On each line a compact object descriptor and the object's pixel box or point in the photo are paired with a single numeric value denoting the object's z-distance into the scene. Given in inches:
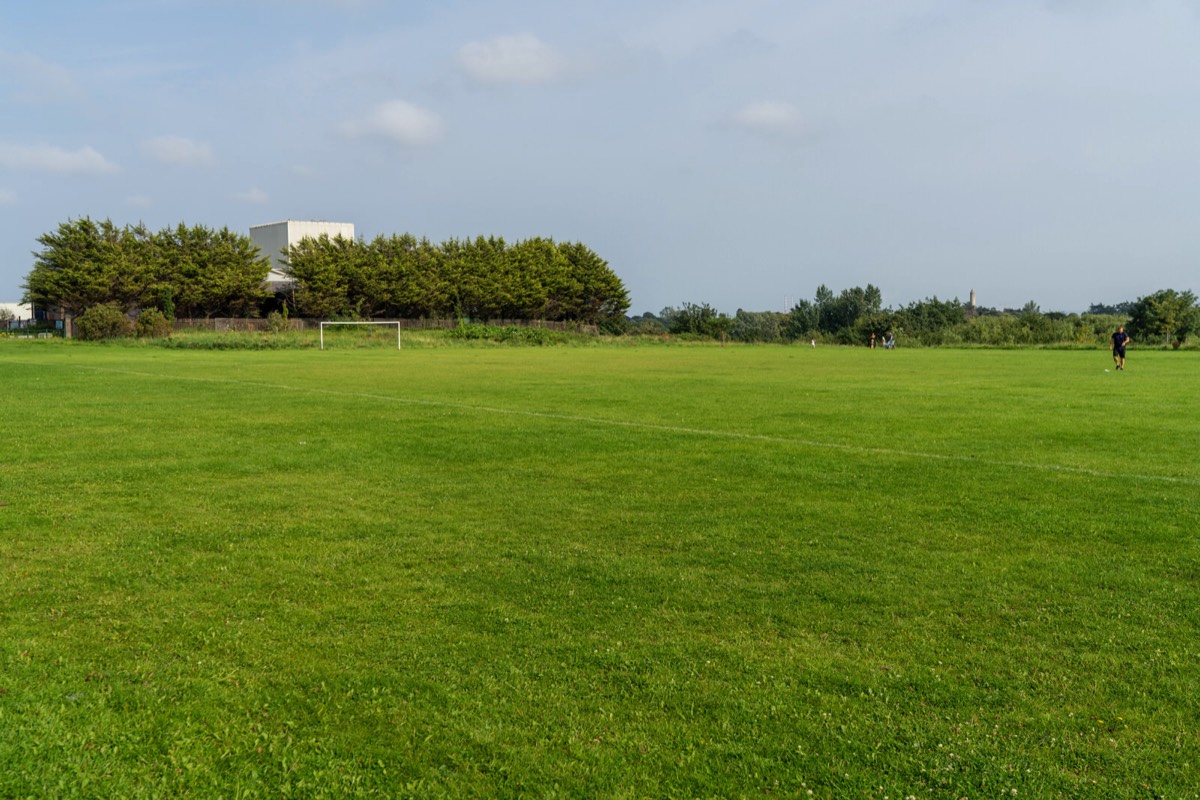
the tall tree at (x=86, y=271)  2721.5
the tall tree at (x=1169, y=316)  2701.8
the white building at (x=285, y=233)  3799.2
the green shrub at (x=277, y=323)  2785.4
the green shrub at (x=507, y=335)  2967.5
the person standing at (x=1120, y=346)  1332.4
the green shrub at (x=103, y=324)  2428.6
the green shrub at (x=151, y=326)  2440.9
